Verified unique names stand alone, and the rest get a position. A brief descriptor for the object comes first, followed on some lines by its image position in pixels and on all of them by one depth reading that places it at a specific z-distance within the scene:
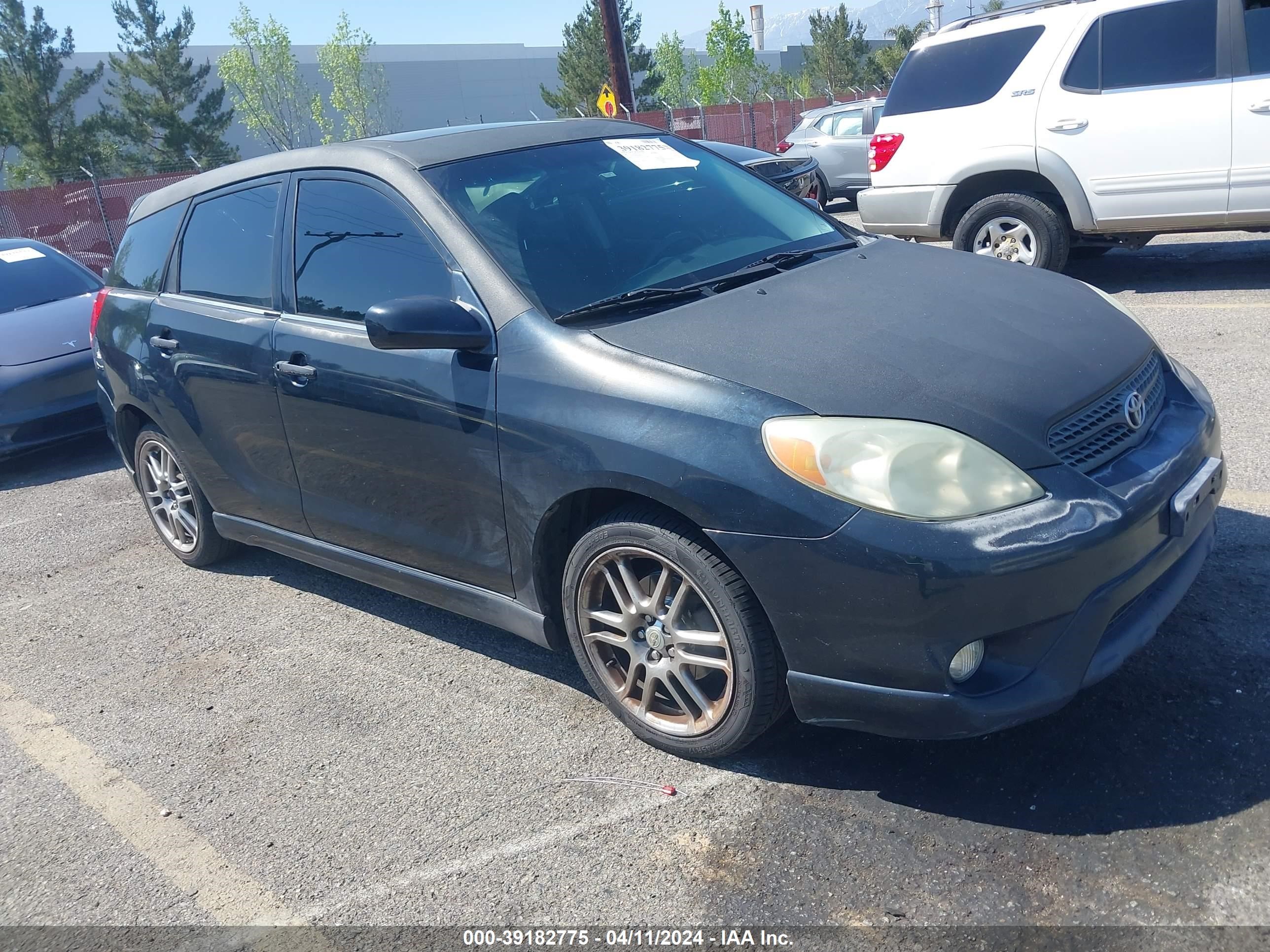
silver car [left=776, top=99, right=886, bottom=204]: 15.17
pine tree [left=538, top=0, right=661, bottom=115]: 47.94
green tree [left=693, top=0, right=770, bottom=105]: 53.66
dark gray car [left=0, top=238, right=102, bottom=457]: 7.23
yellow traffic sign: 17.05
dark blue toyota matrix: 2.59
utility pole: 17.23
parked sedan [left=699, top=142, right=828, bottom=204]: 12.17
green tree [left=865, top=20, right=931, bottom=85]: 51.34
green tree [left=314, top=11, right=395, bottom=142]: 58.59
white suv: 7.21
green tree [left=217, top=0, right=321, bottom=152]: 56.00
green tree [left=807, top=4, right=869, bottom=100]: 53.78
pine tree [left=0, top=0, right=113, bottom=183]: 40.34
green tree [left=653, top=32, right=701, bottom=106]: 61.25
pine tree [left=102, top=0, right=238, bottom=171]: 43.50
